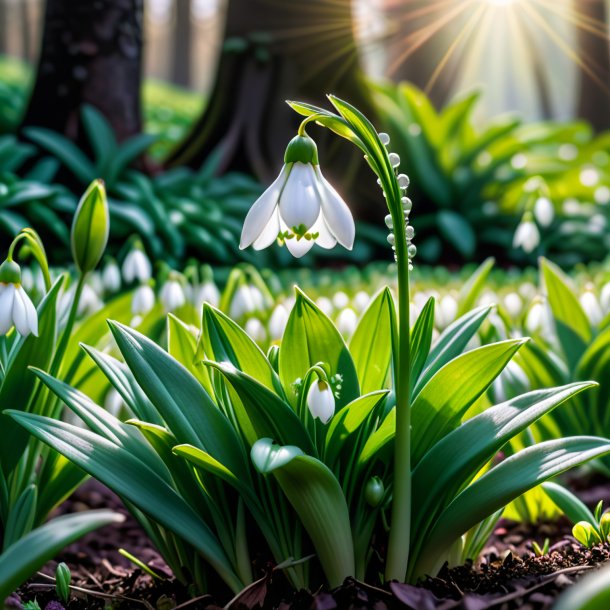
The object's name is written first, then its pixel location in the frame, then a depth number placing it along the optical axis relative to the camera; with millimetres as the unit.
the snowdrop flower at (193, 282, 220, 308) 3295
